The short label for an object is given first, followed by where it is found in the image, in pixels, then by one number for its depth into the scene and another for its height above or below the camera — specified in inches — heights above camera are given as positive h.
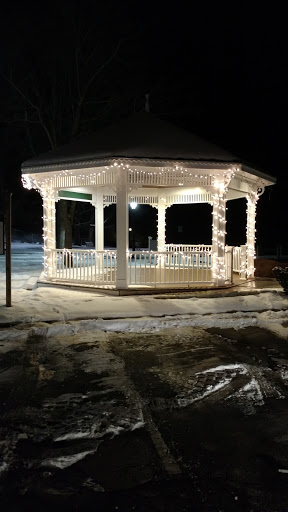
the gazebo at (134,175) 478.9 +79.9
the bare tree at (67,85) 916.6 +337.3
